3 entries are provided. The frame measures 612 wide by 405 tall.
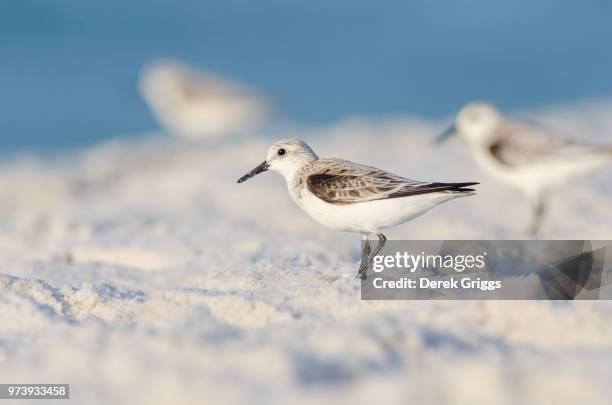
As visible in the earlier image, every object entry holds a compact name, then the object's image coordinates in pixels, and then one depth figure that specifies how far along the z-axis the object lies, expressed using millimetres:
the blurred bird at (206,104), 27469
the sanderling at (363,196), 9422
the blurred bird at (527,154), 15417
